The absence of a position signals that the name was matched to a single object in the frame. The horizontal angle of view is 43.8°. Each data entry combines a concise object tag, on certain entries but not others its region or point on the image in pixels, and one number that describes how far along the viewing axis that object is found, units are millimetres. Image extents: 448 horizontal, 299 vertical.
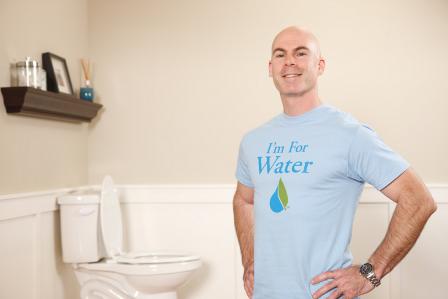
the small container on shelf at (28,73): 2627
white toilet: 2873
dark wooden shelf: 2549
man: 1644
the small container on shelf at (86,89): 3348
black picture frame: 2932
